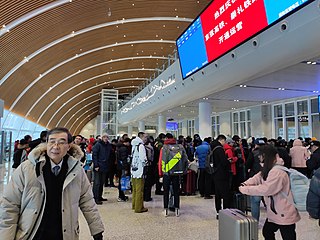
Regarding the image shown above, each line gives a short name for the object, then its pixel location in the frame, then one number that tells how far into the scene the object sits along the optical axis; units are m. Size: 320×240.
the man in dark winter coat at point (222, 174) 4.95
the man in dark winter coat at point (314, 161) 5.76
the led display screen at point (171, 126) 19.30
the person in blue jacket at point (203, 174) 7.23
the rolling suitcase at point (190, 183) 7.69
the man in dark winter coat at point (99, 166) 6.62
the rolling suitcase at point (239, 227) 2.23
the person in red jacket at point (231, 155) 5.37
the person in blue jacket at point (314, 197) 2.23
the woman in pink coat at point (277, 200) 2.77
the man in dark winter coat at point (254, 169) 4.34
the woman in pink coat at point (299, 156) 6.86
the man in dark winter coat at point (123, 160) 6.76
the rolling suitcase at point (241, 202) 3.94
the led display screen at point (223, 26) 5.00
